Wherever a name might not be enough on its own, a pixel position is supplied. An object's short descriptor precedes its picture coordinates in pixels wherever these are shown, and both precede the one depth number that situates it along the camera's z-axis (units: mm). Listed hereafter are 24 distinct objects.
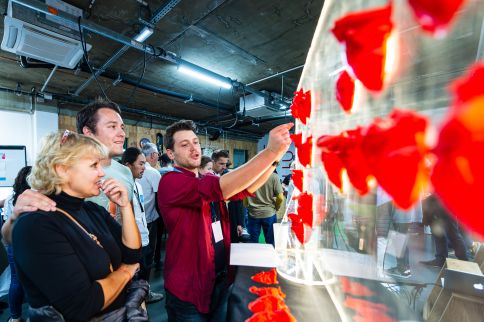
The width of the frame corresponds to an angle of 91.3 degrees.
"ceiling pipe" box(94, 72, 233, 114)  3930
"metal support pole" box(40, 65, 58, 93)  3821
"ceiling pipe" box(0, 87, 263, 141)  4711
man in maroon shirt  1080
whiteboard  4902
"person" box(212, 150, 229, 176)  3789
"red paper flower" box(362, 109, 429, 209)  227
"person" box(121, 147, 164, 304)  2291
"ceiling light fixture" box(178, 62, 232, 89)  3439
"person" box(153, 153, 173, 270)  3467
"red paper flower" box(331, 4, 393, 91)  298
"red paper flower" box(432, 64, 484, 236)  170
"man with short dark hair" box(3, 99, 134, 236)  1453
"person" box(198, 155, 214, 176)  3449
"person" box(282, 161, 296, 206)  6078
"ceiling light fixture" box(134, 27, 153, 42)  2680
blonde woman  747
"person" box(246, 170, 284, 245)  3469
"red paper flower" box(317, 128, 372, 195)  294
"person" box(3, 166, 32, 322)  2059
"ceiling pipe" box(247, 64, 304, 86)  3994
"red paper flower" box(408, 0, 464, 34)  226
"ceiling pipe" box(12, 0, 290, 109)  2125
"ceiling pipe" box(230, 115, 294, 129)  6836
